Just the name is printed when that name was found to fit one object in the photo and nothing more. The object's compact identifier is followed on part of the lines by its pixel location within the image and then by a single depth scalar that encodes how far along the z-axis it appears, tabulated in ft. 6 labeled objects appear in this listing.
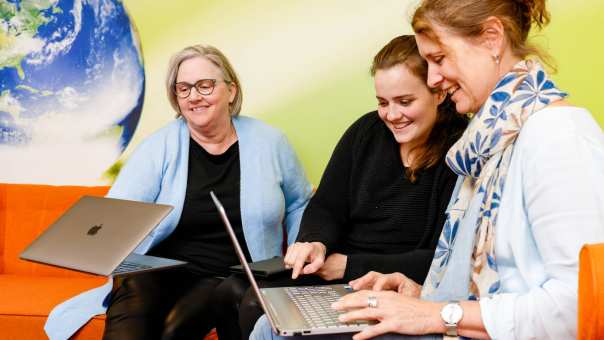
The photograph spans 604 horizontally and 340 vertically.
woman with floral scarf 3.57
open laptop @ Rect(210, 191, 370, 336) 3.92
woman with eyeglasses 7.40
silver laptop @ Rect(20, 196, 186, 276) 5.87
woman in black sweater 5.95
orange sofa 8.13
